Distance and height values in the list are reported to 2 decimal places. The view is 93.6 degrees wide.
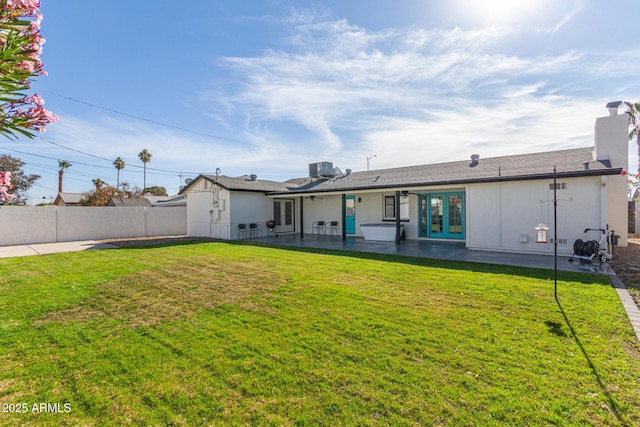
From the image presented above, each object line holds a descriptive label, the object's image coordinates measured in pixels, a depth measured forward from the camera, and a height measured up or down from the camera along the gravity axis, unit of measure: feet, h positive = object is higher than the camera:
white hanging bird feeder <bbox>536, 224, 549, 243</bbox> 18.38 -1.29
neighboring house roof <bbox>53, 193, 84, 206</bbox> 119.65 +7.75
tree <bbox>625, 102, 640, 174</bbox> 43.45 +13.84
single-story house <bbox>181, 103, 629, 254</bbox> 30.27 +2.18
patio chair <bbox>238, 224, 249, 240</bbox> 51.78 -2.62
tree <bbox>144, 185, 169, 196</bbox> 157.79 +13.96
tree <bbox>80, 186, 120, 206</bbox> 102.26 +7.33
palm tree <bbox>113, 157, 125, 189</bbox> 135.85 +24.42
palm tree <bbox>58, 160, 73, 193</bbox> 129.58 +21.89
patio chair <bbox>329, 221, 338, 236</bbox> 55.62 -2.20
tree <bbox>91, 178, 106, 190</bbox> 126.60 +15.23
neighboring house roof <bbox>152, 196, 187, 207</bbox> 78.40 +4.23
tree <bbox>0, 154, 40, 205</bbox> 85.66 +14.03
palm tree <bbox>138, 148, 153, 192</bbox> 142.72 +28.57
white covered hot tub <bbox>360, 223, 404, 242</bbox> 44.04 -2.50
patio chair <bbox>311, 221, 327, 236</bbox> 56.75 -2.28
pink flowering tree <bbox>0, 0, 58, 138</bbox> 5.90 +3.06
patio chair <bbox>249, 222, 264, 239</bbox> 53.53 -2.56
